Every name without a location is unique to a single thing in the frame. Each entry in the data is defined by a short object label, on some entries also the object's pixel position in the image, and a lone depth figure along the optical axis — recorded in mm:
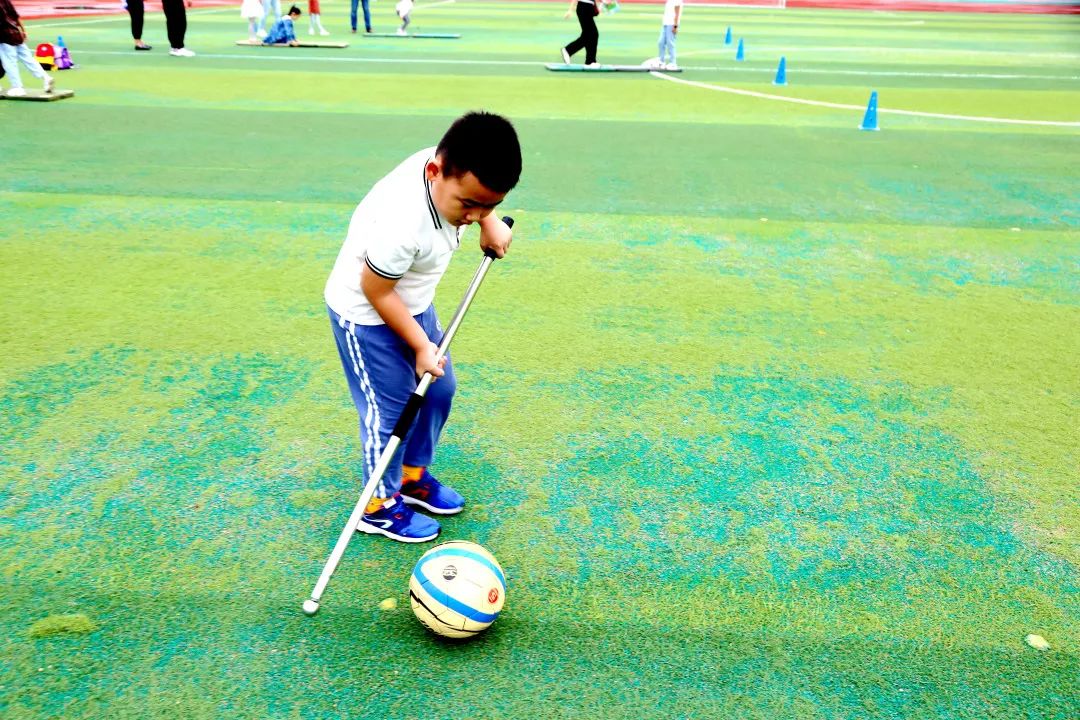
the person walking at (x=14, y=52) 10359
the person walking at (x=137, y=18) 15703
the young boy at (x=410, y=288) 2643
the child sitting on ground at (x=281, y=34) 17812
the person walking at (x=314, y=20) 19500
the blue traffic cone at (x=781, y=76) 14260
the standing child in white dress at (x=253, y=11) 17328
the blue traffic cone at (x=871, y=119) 10617
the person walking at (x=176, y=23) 15070
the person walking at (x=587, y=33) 14359
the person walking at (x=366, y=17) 20716
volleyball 2734
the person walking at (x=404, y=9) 19828
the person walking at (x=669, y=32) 14500
